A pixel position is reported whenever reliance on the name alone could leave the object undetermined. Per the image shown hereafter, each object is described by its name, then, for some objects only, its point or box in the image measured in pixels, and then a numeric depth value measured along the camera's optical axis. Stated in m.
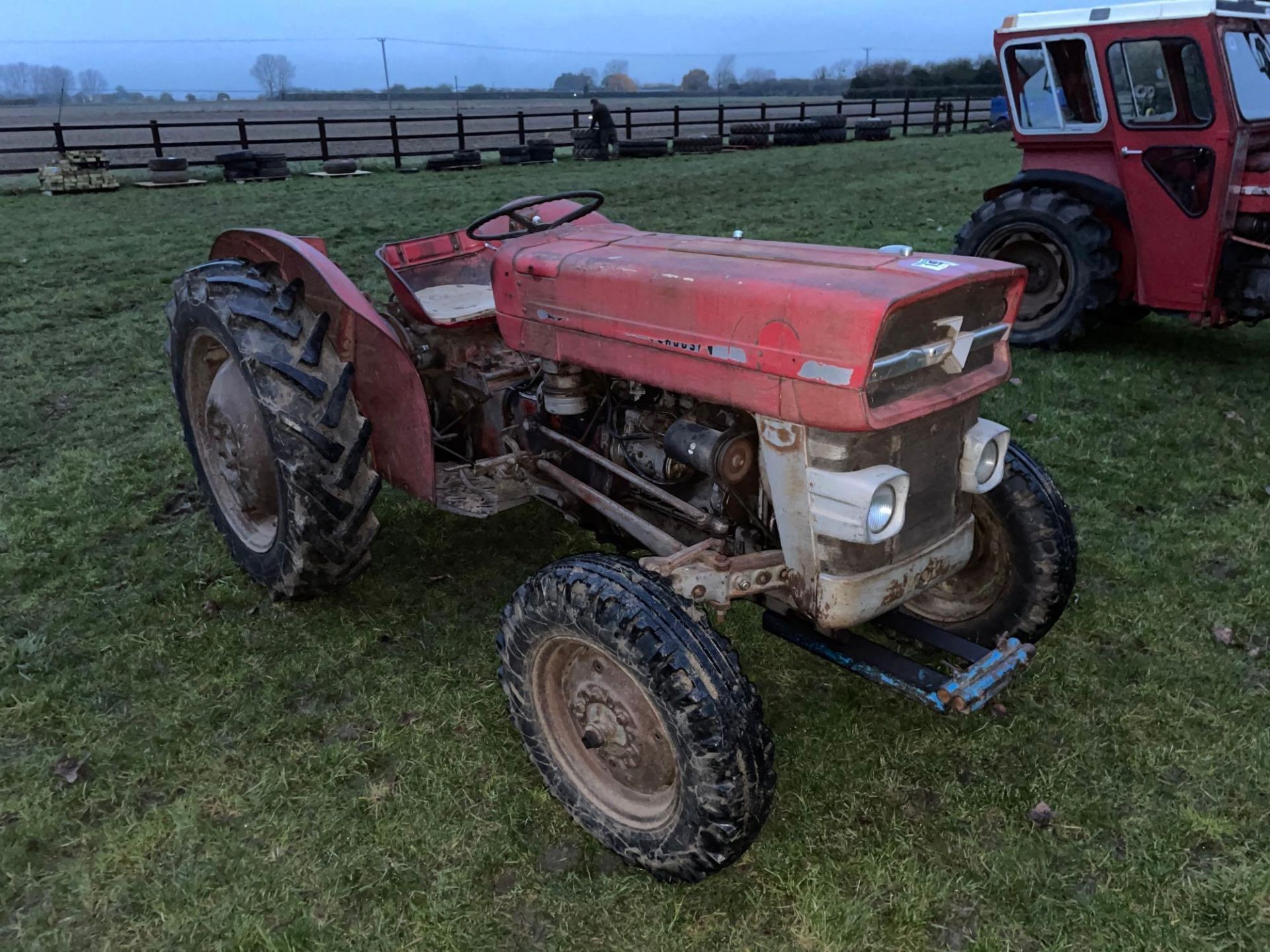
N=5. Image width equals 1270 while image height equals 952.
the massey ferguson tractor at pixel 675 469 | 2.18
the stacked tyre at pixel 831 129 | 23.38
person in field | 19.22
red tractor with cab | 5.50
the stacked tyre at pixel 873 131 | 24.38
